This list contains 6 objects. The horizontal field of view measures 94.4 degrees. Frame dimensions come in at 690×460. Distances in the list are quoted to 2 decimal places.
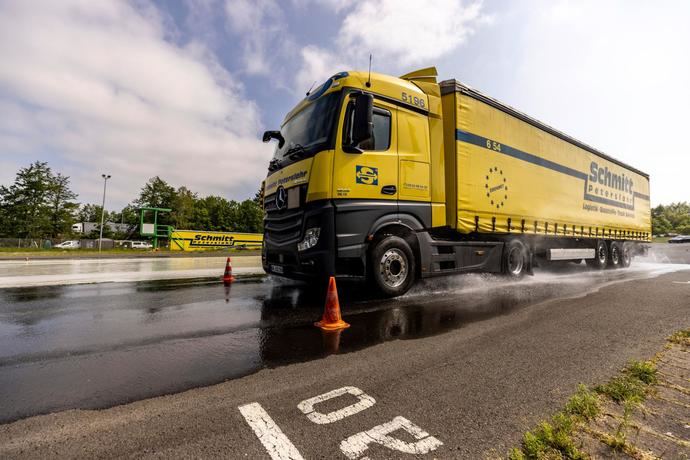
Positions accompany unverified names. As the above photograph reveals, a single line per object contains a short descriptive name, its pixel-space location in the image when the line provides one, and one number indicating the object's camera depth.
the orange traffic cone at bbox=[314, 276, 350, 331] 3.90
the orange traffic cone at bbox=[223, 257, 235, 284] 7.34
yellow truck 4.87
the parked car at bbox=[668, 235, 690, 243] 47.73
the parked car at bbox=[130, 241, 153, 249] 45.50
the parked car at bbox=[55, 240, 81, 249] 40.72
